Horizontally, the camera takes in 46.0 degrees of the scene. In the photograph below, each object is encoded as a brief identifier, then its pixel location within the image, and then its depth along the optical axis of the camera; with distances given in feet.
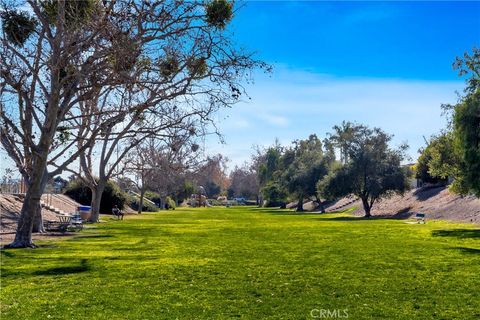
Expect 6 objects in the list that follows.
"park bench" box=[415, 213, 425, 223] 123.85
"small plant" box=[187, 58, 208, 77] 58.08
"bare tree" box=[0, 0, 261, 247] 51.39
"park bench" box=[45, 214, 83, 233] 86.91
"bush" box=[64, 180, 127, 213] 180.24
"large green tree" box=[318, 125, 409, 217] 167.43
